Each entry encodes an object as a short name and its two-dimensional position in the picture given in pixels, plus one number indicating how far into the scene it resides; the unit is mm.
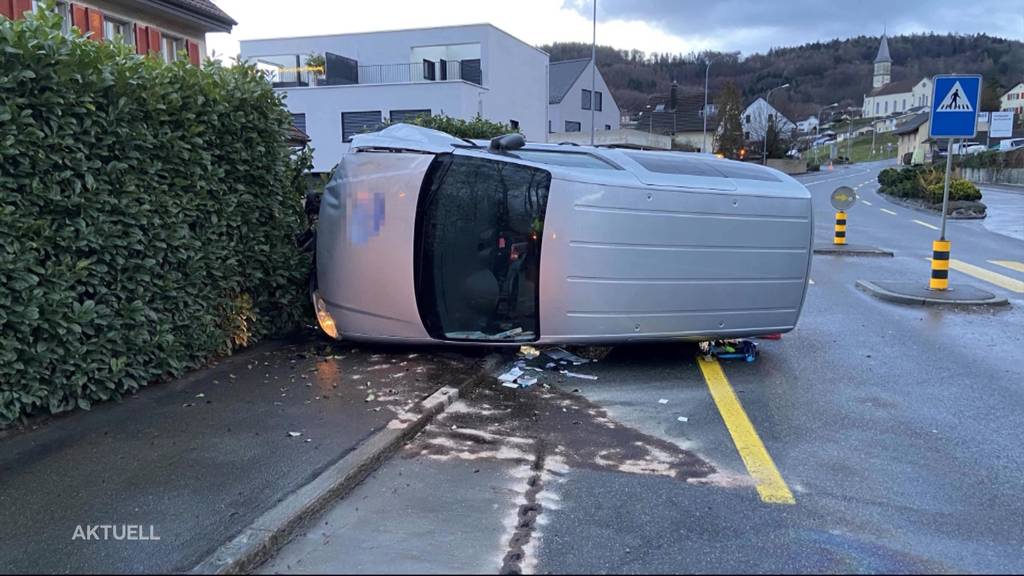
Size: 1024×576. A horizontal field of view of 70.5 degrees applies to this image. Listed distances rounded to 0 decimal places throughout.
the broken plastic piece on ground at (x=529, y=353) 7164
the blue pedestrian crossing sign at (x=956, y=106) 10305
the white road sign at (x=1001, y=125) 72500
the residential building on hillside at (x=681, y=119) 85688
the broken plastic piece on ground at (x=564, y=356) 7055
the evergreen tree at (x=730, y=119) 63406
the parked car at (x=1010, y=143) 75562
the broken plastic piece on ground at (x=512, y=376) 6402
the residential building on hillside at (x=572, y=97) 60344
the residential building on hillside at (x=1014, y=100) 115894
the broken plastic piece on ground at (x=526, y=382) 6266
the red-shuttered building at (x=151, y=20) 16391
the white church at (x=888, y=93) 144500
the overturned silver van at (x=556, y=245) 6184
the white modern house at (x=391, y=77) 41844
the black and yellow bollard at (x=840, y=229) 17266
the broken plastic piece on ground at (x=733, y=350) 7164
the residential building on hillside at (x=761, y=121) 80262
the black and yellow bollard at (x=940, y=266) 10548
